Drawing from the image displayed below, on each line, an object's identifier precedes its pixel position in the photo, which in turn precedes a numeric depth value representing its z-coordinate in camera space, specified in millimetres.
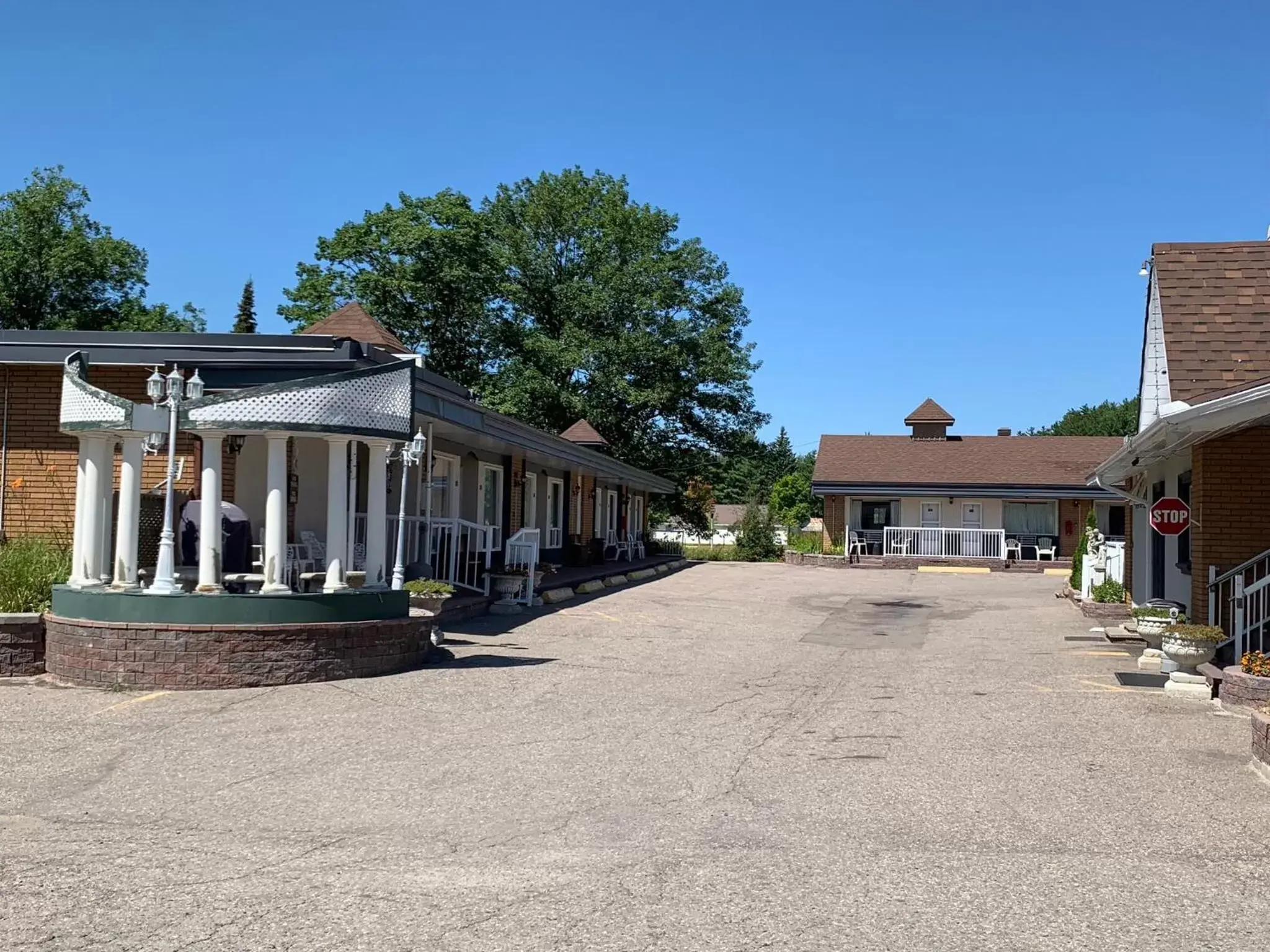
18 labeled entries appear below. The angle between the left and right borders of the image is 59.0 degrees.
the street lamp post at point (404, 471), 12094
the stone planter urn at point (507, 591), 17453
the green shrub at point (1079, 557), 23531
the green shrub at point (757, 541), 43125
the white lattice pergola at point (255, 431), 10719
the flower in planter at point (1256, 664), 9688
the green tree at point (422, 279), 46906
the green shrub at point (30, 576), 11633
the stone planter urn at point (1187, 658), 10945
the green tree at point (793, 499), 68938
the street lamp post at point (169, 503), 10500
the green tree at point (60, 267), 45938
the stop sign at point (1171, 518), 13195
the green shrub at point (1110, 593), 20219
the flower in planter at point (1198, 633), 11008
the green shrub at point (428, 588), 13828
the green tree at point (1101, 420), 83812
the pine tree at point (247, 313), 68938
